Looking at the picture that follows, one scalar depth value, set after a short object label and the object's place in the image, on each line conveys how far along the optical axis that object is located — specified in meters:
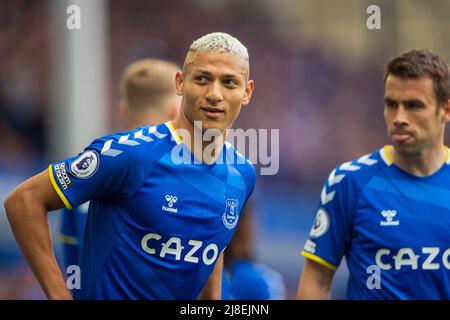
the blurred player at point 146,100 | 10.60
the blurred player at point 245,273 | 10.97
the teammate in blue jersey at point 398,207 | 9.06
